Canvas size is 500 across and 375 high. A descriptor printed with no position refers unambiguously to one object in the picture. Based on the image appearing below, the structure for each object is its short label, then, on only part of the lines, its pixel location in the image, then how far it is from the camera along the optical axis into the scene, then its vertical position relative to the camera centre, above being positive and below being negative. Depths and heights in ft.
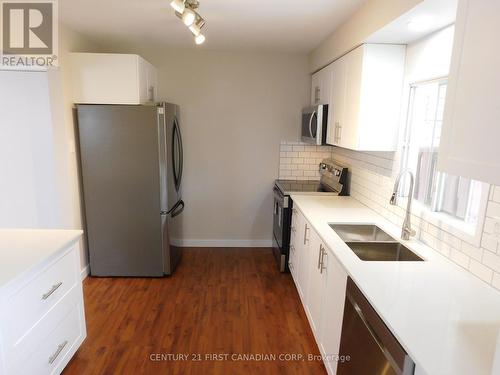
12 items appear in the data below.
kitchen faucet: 6.40 -1.65
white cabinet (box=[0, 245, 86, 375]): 4.75 -3.21
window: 5.72 -0.60
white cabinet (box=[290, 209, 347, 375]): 5.88 -3.33
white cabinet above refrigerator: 9.56 +1.49
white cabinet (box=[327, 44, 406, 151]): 7.20 +0.89
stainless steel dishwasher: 3.71 -2.73
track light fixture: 6.01 +2.34
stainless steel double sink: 6.41 -2.33
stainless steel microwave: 9.91 +0.31
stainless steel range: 10.64 -1.98
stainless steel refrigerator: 9.58 -1.73
